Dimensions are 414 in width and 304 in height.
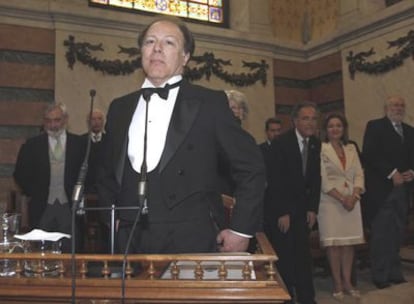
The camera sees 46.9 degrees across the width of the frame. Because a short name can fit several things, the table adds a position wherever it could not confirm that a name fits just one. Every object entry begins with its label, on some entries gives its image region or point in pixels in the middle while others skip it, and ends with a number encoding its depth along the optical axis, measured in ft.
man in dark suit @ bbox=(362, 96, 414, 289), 14.23
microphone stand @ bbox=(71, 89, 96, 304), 3.68
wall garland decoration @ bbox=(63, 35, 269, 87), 18.71
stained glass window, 21.10
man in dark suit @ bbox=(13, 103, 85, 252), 12.07
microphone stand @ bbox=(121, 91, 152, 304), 3.67
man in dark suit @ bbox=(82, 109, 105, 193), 12.68
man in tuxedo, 5.59
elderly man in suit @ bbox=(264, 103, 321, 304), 12.00
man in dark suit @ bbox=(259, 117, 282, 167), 15.75
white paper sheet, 4.95
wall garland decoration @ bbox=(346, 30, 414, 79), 19.20
